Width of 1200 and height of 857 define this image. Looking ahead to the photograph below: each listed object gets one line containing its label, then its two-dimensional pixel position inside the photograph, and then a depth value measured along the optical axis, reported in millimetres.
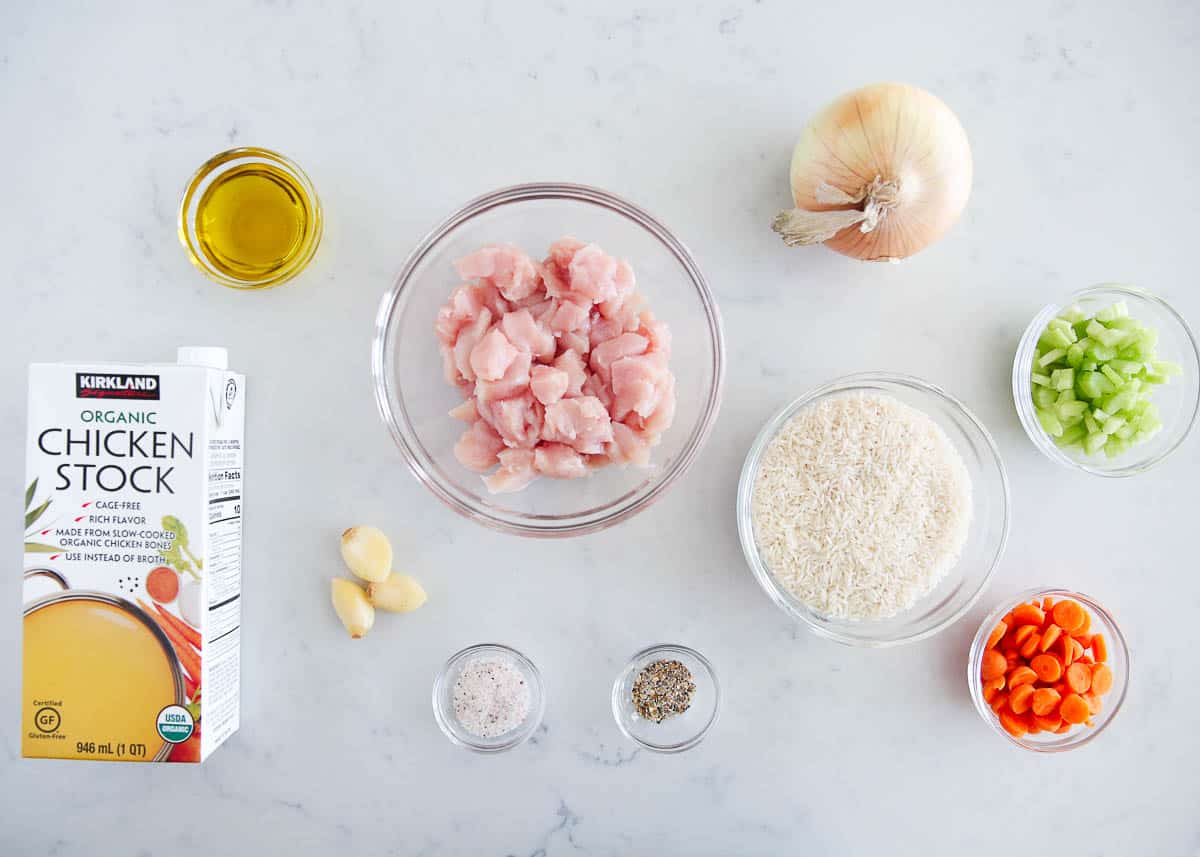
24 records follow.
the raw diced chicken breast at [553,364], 498
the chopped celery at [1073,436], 551
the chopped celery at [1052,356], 544
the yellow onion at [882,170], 508
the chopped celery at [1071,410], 540
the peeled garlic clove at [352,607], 555
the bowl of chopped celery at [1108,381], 533
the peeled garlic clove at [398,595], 557
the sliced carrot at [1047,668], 541
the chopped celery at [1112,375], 528
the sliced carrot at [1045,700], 541
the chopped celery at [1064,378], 539
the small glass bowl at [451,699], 559
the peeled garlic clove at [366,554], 552
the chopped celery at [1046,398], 550
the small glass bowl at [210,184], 547
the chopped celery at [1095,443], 540
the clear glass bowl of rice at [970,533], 547
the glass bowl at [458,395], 538
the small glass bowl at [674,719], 559
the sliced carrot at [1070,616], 548
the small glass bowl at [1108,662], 554
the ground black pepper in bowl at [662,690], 549
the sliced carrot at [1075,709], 539
